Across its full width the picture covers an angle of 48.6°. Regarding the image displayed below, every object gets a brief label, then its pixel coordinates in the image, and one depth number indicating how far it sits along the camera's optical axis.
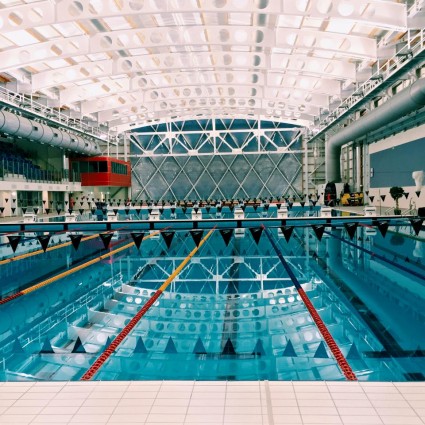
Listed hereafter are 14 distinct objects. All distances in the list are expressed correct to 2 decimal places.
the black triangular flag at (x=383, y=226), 11.42
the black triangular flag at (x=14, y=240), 9.84
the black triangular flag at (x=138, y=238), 10.12
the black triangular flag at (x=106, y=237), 9.89
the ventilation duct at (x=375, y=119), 13.44
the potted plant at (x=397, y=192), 17.53
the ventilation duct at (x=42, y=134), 20.15
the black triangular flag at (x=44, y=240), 10.16
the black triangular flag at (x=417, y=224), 11.79
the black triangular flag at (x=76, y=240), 10.05
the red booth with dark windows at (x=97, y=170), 33.28
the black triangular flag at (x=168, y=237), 10.57
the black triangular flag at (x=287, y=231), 10.68
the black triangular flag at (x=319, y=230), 10.70
